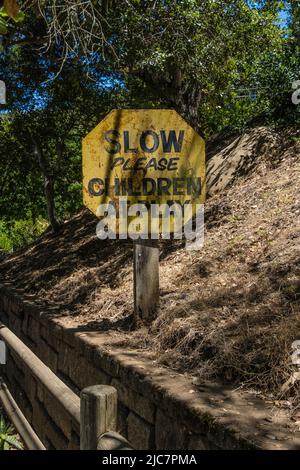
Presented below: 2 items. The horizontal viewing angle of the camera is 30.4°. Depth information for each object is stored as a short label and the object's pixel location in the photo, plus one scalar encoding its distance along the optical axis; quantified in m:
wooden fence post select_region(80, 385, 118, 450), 2.41
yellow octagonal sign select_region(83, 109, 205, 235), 4.80
